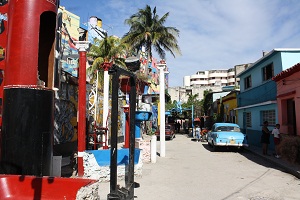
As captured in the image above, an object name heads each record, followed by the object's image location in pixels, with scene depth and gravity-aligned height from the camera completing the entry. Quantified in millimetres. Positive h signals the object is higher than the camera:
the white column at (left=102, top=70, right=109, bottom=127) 10102 +892
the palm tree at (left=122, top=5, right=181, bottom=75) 29008 +9223
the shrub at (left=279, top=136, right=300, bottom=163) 11336 -1258
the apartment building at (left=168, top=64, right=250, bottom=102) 68762 +13714
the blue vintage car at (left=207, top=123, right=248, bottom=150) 15470 -1002
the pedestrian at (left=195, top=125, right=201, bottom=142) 24594 -1331
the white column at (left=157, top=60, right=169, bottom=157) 13789 +908
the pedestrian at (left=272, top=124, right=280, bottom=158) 13391 -829
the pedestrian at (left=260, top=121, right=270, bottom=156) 14304 -1038
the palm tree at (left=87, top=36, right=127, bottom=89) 22359 +5636
